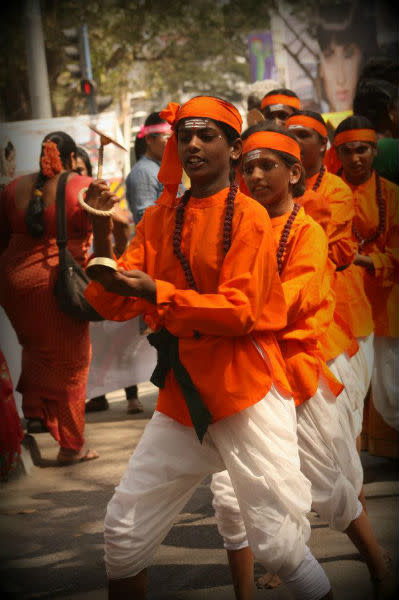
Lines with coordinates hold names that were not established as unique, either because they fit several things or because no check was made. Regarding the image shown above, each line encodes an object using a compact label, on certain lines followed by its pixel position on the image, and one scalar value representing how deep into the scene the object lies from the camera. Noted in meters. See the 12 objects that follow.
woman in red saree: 11.05
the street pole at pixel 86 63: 25.31
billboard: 36.92
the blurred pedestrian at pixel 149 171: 13.17
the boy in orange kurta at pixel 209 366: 5.52
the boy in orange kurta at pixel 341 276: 7.74
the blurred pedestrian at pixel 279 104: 11.05
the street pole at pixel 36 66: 20.56
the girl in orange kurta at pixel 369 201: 9.62
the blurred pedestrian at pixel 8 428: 10.21
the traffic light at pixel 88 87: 25.02
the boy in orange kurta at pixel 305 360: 6.46
